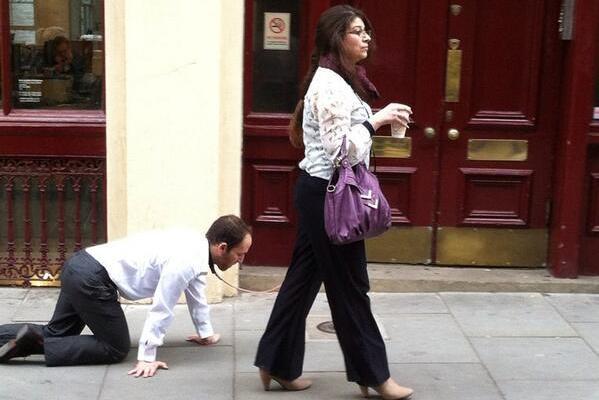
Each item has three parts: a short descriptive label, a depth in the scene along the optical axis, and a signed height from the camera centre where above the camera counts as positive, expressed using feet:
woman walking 13.89 -2.90
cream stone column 18.99 -1.29
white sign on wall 20.72 +0.40
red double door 20.90 -2.02
